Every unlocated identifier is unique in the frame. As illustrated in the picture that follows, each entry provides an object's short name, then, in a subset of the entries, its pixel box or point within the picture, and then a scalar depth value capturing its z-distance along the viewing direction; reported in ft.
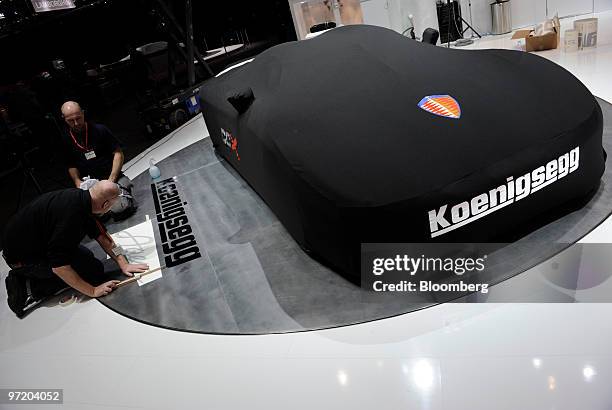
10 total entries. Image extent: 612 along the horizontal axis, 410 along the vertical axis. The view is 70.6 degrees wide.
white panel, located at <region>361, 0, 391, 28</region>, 22.74
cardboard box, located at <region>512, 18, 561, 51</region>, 16.11
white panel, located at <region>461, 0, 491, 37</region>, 20.88
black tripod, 20.54
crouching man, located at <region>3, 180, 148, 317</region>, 7.65
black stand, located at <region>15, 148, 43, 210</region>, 14.01
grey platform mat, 6.61
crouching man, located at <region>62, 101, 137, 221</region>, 11.35
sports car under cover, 6.13
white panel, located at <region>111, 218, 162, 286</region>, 9.05
